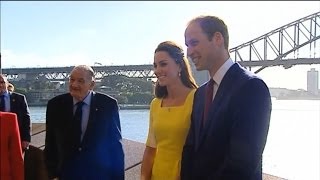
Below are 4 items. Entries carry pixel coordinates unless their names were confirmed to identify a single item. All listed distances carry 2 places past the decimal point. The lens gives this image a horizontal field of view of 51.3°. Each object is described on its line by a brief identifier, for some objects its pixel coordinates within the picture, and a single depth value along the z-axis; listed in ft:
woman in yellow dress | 6.79
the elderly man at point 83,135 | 8.01
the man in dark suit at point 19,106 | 12.43
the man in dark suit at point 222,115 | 4.75
